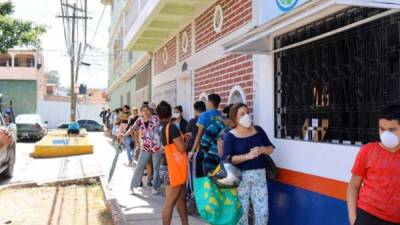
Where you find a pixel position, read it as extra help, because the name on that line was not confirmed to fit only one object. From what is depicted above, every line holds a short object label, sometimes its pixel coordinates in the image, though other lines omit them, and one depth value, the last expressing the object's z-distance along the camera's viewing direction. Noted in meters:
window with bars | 4.17
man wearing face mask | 3.07
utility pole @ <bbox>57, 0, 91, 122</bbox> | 30.27
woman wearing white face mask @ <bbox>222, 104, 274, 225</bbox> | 4.96
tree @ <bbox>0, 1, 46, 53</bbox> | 17.24
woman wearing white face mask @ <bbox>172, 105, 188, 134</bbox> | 8.72
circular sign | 4.90
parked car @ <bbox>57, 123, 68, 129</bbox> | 40.06
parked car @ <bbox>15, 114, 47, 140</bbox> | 26.92
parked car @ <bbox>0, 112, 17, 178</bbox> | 11.34
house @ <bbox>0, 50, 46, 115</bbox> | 44.41
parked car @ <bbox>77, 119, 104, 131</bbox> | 43.50
